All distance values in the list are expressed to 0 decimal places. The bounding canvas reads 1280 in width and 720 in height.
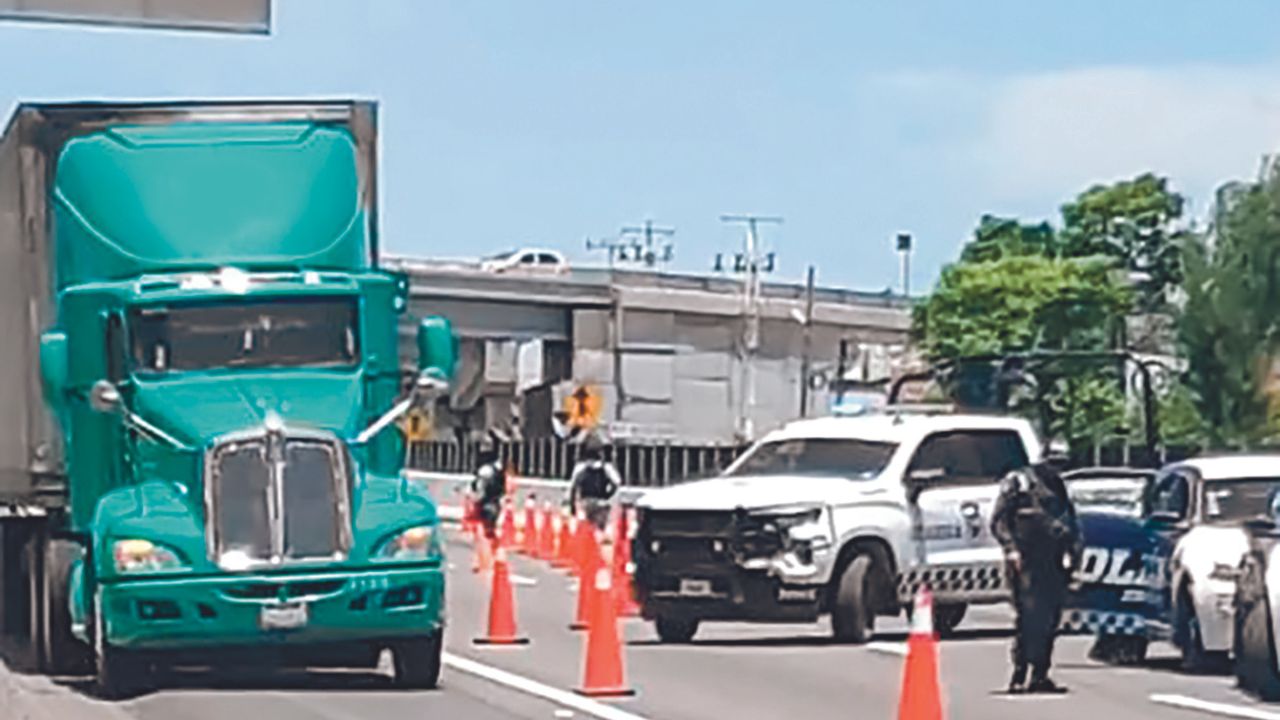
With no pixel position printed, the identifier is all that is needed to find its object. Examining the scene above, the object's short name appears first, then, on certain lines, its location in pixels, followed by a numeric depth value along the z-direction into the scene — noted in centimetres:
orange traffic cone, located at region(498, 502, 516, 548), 4107
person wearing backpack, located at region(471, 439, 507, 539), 3731
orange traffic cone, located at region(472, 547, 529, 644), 2314
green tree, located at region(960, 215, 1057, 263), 11694
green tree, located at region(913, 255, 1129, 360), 10694
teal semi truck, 1812
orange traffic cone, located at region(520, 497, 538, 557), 4025
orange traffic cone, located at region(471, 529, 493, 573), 3562
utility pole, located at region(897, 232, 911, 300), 13075
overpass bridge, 8631
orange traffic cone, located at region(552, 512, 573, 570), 3678
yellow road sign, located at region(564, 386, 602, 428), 6152
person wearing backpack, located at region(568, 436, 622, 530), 3575
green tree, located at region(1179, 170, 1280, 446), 7694
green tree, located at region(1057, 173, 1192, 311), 10850
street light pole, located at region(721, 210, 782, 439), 9144
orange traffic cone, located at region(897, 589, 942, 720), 1348
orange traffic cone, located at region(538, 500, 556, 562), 3894
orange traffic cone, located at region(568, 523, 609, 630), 2336
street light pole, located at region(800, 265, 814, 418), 9156
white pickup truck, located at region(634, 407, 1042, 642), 2286
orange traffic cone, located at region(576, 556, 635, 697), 1858
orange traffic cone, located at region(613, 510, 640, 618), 2560
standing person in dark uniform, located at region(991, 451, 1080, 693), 1891
